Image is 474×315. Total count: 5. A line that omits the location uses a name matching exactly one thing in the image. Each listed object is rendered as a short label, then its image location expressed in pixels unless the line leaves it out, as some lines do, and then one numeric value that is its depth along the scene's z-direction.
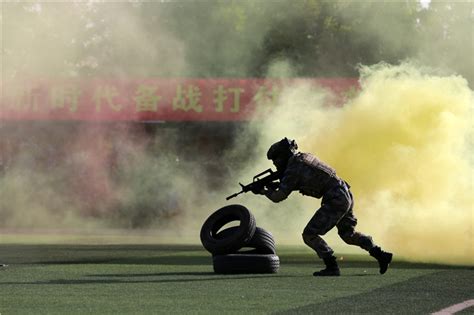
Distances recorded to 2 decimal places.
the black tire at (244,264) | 16.92
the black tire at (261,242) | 17.31
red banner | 38.38
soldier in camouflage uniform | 16.38
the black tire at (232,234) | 17.09
